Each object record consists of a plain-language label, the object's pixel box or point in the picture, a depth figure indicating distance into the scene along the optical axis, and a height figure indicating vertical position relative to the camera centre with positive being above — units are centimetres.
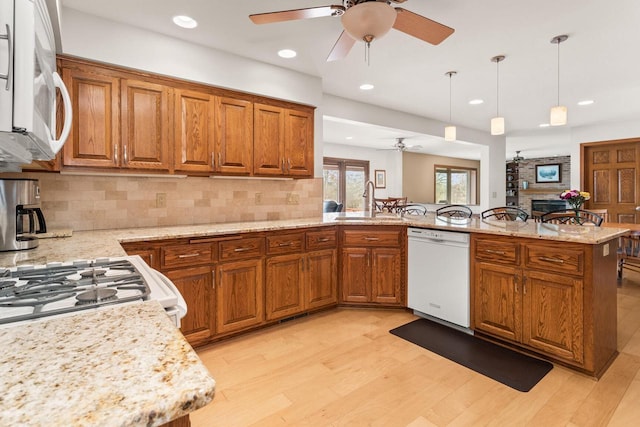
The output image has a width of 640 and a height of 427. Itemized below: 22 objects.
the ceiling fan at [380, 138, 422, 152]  756 +160
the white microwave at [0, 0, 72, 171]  58 +26
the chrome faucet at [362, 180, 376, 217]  404 +15
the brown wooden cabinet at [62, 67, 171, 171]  236 +68
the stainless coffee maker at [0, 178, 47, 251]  175 +0
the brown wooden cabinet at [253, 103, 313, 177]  320 +71
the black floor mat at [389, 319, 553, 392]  214 -104
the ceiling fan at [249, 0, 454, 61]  175 +112
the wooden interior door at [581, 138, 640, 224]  583 +62
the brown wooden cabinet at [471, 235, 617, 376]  210 -59
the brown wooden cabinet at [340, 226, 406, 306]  325 -53
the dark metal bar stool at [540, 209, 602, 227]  328 -8
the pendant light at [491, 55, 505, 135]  357 +96
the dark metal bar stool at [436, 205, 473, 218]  411 -3
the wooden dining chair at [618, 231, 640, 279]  361 -43
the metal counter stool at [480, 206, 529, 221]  354 -4
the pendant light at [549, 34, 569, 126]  321 +93
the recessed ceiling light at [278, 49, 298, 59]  301 +146
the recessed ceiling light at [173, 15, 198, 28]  245 +143
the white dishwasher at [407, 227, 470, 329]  275 -55
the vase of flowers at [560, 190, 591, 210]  386 +16
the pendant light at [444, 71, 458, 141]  420 +99
